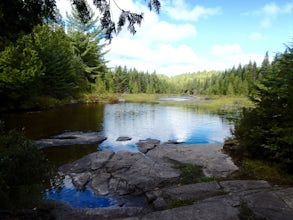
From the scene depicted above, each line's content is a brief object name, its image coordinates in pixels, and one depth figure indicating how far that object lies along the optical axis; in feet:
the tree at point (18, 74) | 74.44
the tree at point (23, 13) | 14.32
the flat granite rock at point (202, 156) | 29.84
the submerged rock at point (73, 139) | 46.47
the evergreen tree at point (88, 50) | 166.49
